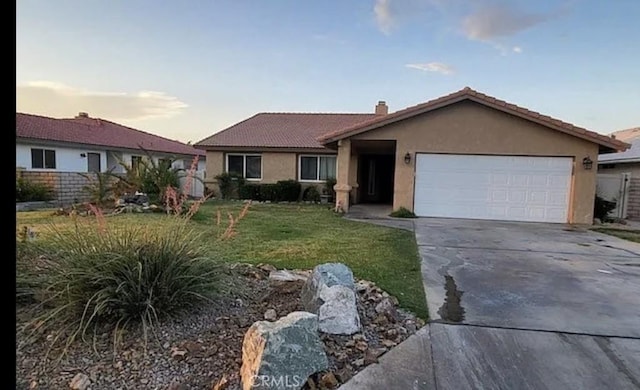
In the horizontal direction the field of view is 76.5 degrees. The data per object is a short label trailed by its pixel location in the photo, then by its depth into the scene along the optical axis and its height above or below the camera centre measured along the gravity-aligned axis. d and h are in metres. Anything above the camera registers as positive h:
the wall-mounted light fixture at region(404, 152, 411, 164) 13.84 +0.66
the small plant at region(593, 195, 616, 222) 14.41 -0.83
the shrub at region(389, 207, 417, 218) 13.74 -1.23
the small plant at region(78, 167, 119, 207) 13.55 -0.86
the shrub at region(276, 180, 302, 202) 19.31 -0.85
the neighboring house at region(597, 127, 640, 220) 15.70 -0.15
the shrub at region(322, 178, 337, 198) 19.19 -0.60
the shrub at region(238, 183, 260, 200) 19.64 -0.96
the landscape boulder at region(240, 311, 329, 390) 2.84 -1.34
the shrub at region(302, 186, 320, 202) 19.42 -1.00
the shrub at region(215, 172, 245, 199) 19.70 -0.65
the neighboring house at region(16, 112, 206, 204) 17.88 +0.88
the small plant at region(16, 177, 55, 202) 16.09 -1.19
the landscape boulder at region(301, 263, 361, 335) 3.78 -1.22
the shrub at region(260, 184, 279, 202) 19.34 -0.98
